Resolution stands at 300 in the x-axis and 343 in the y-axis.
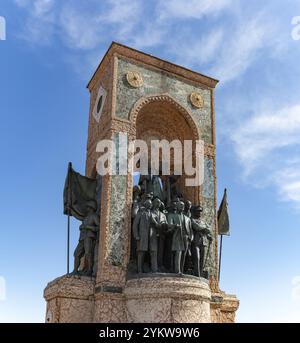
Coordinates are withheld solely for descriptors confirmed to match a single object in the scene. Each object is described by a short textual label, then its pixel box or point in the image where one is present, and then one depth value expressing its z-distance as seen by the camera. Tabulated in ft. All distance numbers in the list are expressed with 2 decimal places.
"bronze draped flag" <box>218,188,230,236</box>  46.78
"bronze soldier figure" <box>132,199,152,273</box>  38.68
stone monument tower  36.40
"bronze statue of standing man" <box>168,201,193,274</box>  38.94
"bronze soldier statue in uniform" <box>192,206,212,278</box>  40.63
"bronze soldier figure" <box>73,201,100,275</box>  40.01
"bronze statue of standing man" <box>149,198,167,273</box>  38.87
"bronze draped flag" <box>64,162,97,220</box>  42.32
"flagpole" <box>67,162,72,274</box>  39.70
